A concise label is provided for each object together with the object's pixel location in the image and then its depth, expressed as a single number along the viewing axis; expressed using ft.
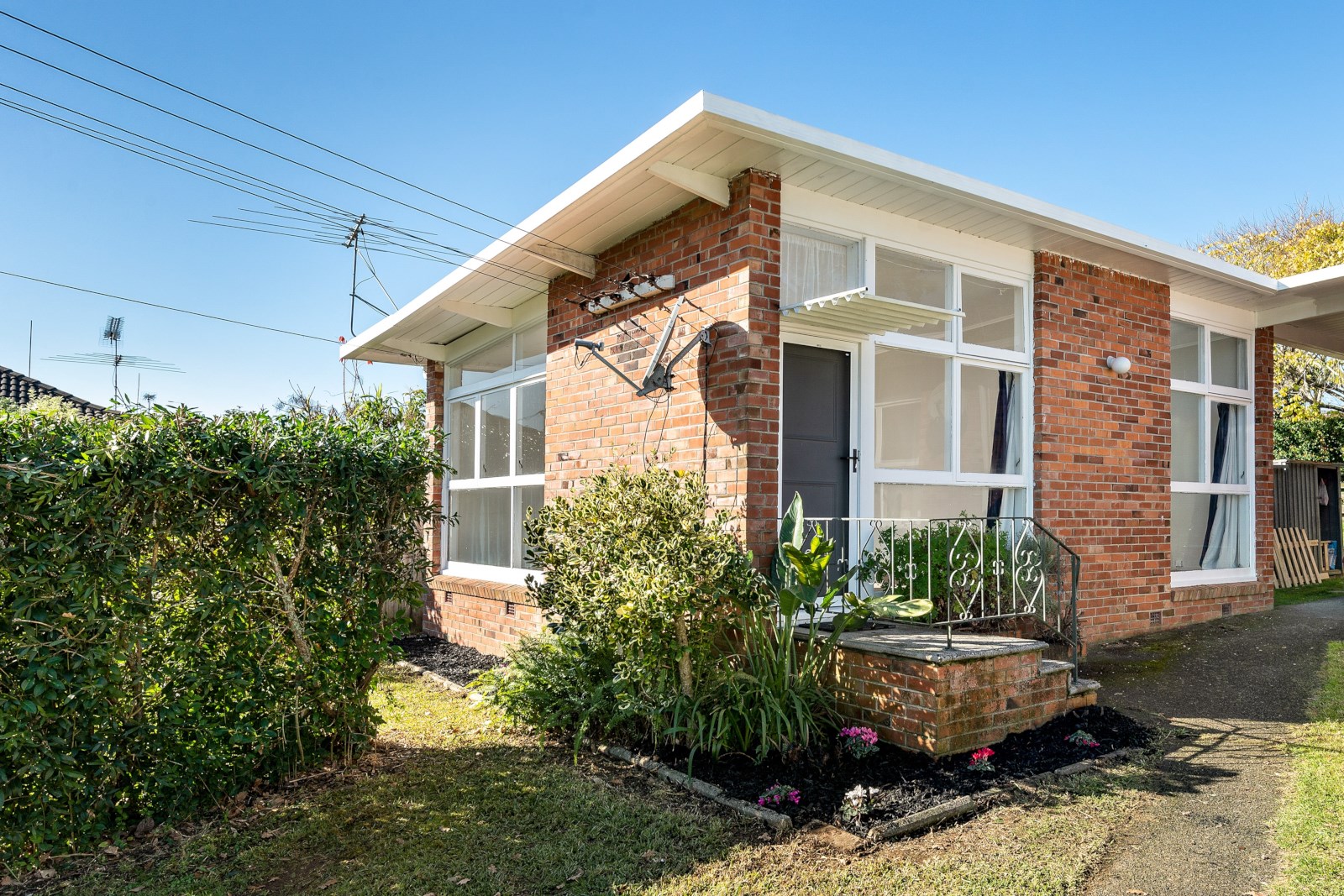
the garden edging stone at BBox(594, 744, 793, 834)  11.96
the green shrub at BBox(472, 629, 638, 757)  16.31
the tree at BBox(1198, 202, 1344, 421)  54.34
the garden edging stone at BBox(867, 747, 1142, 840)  11.64
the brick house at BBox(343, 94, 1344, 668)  17.67
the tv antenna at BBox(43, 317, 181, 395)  45.96
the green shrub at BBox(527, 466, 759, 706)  14.76
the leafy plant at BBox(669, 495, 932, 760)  14.67
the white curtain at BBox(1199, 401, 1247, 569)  29.32
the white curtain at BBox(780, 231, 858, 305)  19.15
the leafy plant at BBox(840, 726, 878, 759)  14.44
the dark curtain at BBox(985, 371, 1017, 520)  22.77
